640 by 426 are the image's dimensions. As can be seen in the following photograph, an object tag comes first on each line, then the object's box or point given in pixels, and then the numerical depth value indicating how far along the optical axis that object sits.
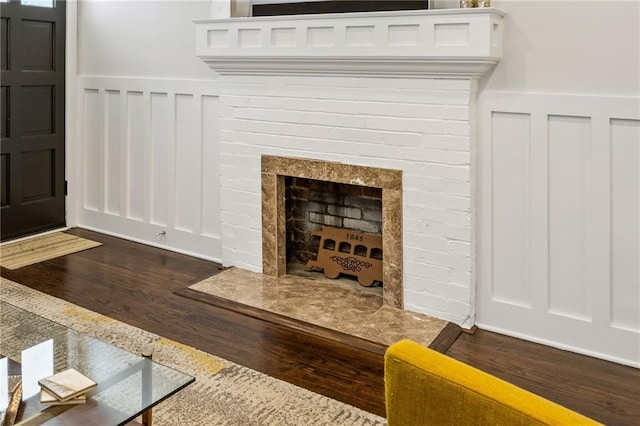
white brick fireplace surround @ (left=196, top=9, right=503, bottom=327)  2.82
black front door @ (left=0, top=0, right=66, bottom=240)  4.24
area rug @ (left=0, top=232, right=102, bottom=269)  3.95
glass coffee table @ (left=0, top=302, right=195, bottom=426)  1.63
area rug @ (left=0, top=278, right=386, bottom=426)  2.19
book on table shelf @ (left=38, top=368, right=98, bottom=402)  1.69
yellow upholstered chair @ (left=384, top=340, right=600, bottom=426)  0.90
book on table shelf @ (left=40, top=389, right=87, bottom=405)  1.67
